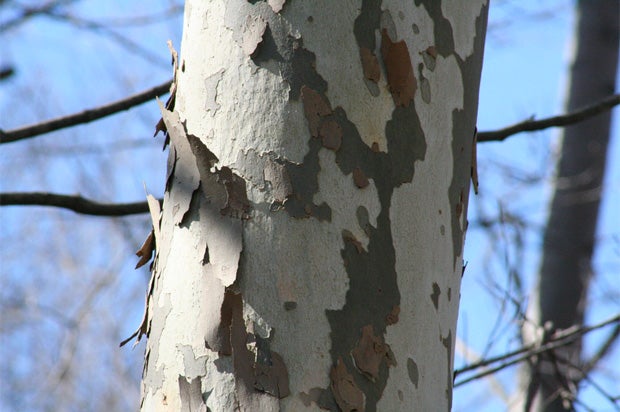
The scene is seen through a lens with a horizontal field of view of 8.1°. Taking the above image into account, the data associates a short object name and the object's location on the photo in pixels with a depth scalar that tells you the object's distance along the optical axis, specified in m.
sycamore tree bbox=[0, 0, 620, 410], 7.78
